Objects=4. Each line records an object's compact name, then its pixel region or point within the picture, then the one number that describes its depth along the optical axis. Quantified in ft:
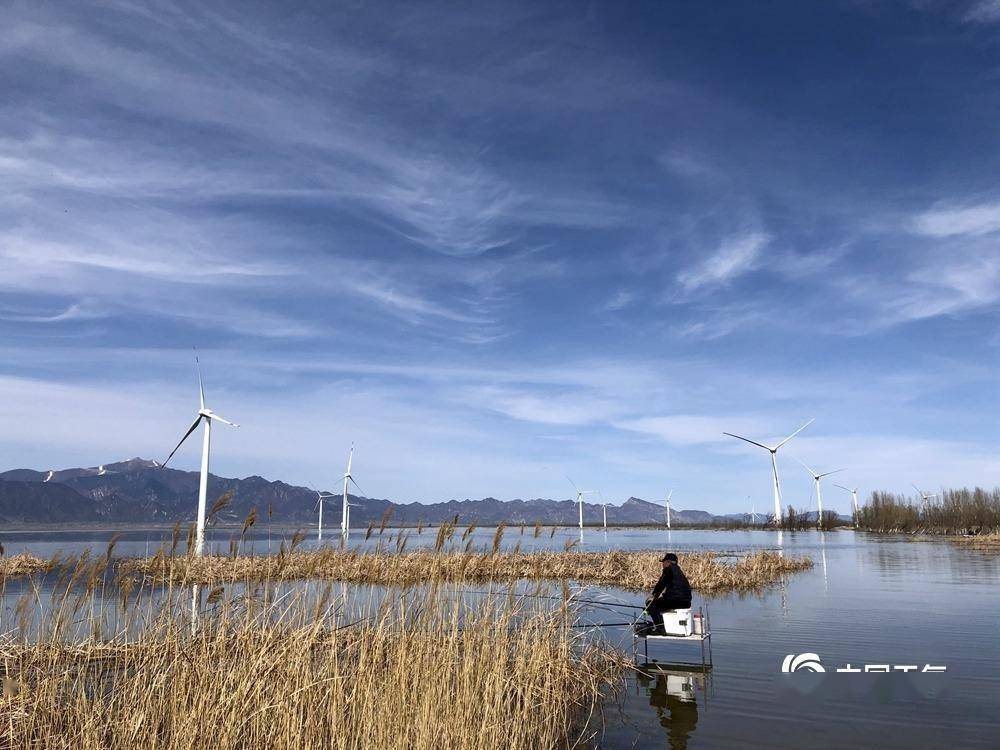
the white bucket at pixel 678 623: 46.68
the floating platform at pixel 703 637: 45.85
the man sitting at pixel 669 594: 48.55
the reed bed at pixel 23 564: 136.36
